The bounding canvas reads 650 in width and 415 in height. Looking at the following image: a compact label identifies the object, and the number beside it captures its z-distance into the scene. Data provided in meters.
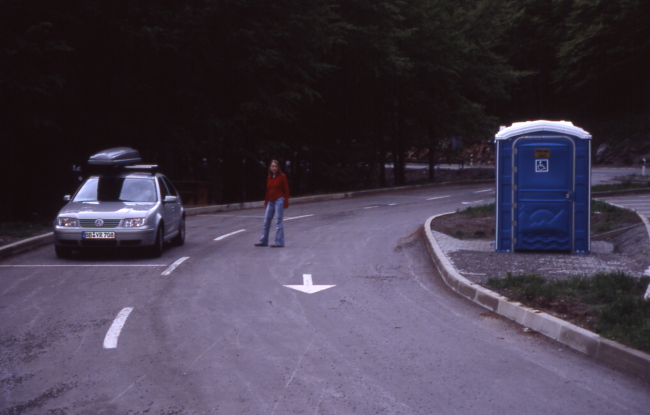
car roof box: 14.63
